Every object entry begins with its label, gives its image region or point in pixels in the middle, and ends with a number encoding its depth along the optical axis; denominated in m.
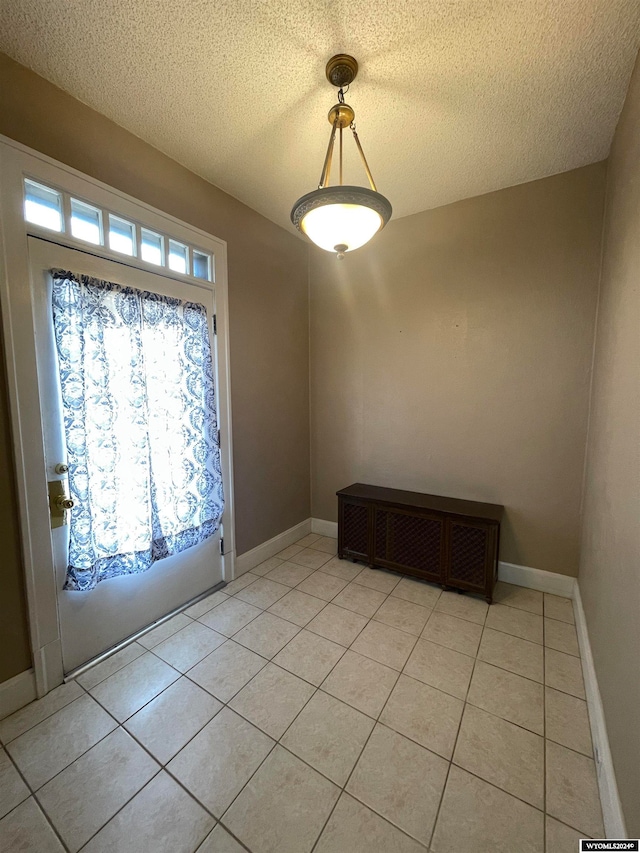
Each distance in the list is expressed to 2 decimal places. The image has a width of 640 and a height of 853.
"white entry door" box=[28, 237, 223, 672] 1.62
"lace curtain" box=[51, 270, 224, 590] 1.70
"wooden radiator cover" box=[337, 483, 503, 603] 2.34
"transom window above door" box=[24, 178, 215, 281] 1.62
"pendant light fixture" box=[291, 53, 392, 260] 1.29
